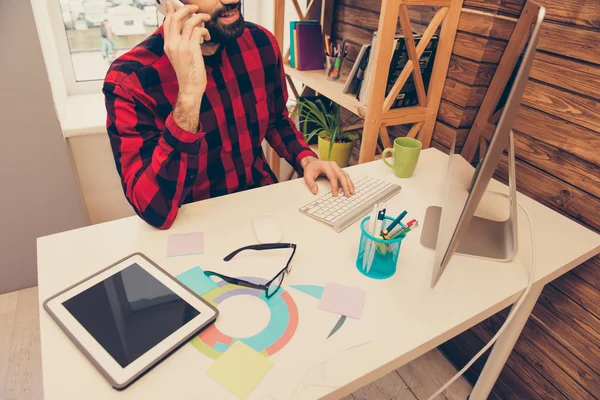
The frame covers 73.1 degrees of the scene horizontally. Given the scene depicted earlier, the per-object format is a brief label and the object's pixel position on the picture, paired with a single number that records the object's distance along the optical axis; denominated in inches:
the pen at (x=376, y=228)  32.8
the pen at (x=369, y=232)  32.9
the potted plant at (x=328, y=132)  74.6
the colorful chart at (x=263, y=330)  26.6
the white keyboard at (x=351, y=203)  39.5
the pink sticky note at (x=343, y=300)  29.9
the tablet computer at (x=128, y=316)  25.0
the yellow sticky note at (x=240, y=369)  24.3
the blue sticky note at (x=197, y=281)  30.8
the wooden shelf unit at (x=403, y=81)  50.1
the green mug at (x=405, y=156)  47.4
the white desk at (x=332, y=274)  24.6
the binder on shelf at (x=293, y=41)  71.7
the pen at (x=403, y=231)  32.8
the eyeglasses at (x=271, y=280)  30.5
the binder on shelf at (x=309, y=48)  72.1
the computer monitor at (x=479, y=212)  23.6
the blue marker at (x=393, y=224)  33.3
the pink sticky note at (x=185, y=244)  34.4
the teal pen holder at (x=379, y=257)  32.9
